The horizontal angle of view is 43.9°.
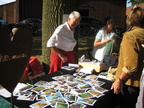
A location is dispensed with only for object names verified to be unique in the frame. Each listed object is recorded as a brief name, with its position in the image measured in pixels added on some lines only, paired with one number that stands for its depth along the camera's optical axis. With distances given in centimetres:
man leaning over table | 250
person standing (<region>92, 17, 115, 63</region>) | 303
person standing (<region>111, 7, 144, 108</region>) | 155
